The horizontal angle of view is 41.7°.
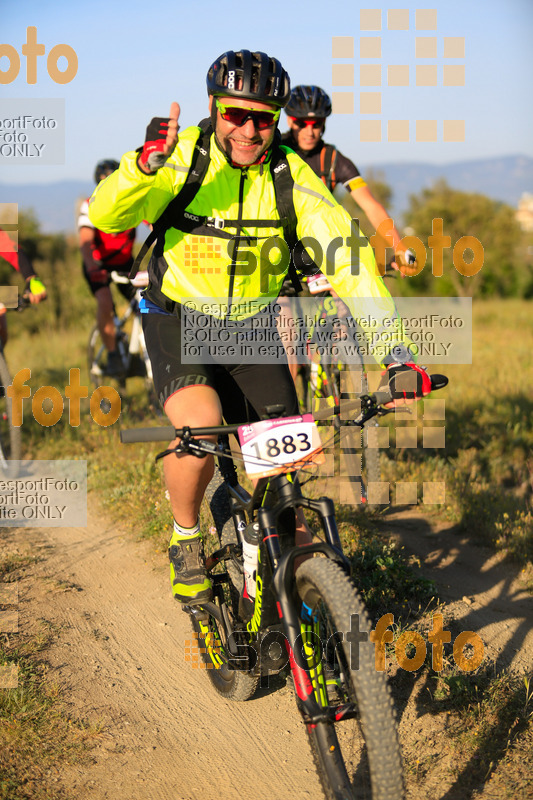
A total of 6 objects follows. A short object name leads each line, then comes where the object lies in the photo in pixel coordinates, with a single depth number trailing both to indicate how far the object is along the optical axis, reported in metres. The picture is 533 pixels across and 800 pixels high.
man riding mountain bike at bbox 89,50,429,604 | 2.89
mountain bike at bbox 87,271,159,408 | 7.94
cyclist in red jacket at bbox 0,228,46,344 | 5.70
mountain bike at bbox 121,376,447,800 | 2.08
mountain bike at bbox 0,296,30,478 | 5.79
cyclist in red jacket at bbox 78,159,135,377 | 7.71
